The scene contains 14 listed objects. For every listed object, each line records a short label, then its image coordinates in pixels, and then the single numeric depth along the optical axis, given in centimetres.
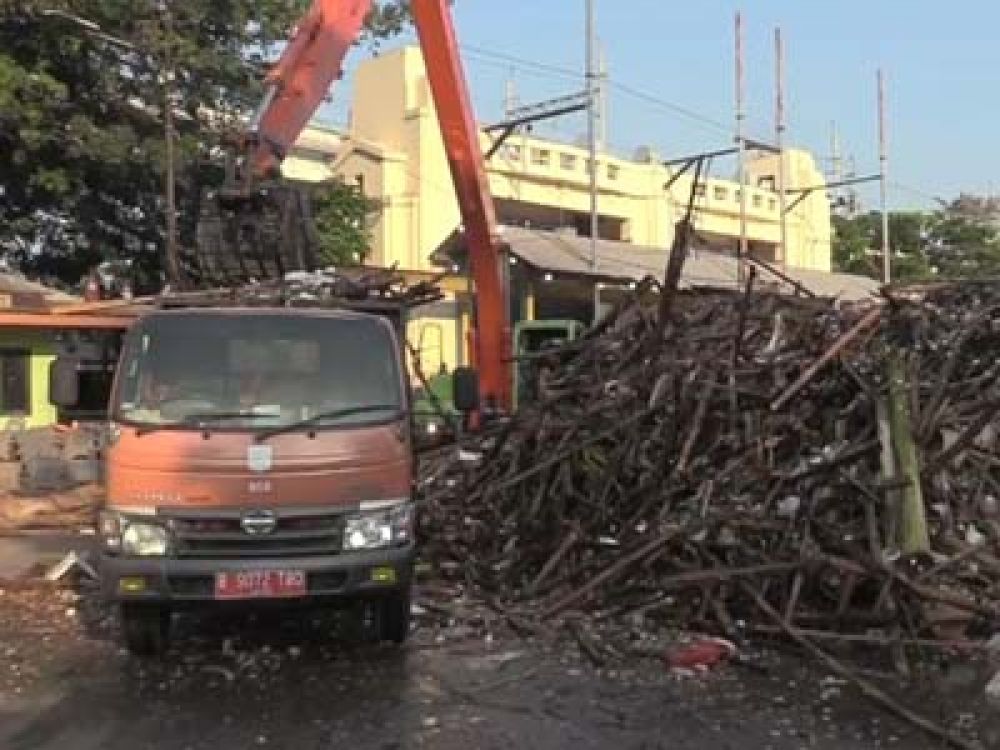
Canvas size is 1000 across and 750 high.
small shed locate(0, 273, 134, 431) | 2177
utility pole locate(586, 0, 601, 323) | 3247
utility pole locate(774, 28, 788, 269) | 4467
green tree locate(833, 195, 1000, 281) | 6212
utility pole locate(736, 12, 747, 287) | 3931
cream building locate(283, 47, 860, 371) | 4194
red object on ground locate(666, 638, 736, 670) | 836
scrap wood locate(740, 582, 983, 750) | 678
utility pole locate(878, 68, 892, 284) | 4175
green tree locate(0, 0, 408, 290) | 2406
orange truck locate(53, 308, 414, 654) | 805
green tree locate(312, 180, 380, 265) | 2922
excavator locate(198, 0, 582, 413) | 1441
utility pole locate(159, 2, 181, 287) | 1723
